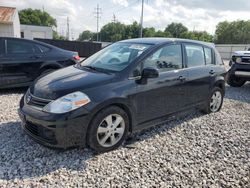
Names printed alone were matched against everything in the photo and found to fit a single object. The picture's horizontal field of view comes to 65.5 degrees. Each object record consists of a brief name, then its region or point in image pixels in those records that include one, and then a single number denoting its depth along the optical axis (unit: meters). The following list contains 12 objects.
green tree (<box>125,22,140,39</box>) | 65.67
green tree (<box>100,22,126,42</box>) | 68.05
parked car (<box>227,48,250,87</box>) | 6.27
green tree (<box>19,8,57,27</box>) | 59.21
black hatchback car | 2.42
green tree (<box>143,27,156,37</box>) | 62.50
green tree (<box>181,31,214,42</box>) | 60.05
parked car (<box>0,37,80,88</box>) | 4.72
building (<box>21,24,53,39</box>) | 30.32
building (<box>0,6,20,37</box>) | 16.24
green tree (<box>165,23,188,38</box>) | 73.21
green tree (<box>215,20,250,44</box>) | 61.82
